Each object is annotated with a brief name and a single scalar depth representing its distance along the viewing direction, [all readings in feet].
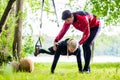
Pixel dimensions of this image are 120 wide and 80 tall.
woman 22.72
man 23.26
